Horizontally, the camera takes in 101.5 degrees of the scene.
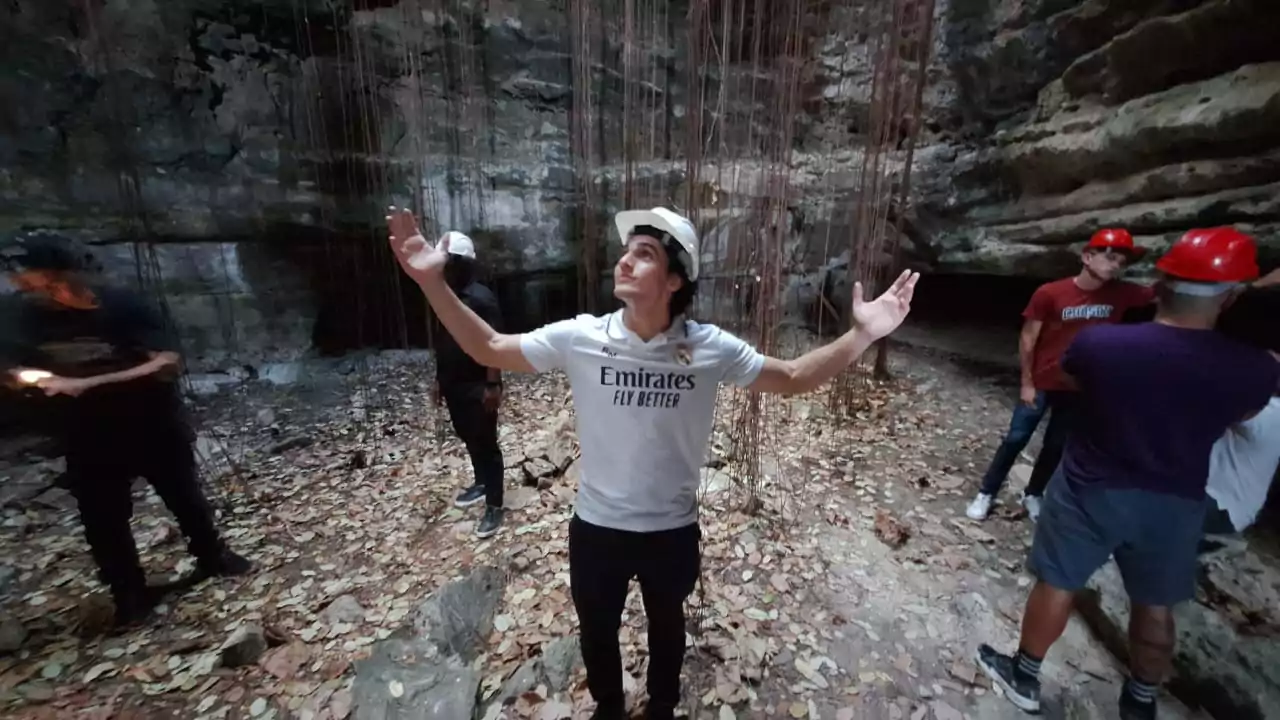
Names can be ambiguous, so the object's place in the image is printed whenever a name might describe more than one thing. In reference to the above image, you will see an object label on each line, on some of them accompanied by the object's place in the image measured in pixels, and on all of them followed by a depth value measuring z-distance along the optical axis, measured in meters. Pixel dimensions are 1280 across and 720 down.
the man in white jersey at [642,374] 1.04
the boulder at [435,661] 1.48
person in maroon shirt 1.96
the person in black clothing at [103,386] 1.62
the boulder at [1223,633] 1.42
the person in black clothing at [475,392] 2.12
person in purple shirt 1.18
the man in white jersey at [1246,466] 1.52
